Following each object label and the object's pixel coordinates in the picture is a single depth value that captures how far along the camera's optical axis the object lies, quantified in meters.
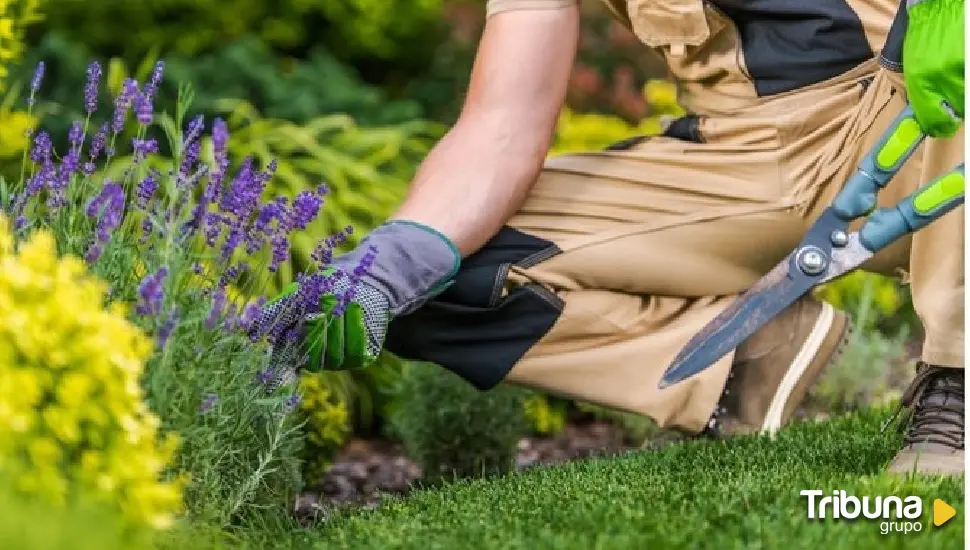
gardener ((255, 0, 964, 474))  2.84
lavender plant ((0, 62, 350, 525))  2.05
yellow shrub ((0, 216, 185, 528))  1.61
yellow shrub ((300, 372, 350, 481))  3.37
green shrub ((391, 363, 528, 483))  3.35
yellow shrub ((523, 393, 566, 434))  4.09
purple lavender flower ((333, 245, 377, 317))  2.36
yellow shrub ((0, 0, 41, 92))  2.87
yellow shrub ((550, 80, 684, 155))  4.86
